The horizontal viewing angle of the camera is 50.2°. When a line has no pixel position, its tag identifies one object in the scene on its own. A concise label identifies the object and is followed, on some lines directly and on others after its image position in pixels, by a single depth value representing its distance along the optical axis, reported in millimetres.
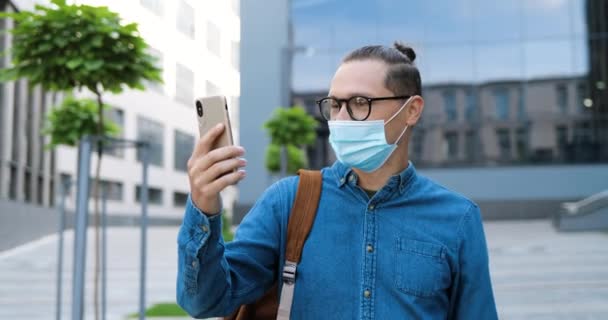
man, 1865
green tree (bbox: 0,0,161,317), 4875
